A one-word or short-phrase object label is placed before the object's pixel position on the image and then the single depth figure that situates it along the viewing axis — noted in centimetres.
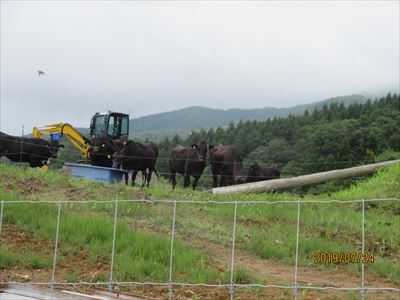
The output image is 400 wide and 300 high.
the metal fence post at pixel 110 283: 734
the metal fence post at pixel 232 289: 694
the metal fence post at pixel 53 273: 752
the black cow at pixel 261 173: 2543
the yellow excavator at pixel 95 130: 2448
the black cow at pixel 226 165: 2192
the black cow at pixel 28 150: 2238
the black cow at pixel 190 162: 2167
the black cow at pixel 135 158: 2080
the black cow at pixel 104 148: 2216
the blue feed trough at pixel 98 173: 1988
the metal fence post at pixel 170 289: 721
